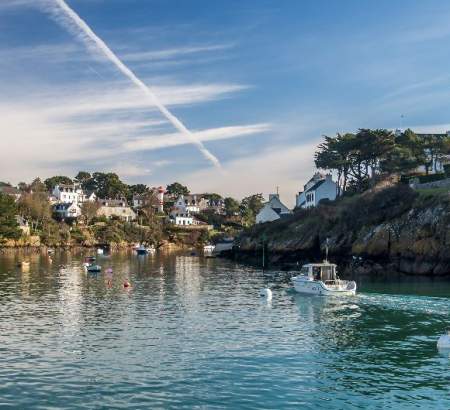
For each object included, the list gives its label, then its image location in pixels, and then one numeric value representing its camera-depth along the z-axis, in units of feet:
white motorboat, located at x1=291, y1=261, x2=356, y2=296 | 215.51
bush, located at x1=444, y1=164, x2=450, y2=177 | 355.77
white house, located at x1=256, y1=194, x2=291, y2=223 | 594.24
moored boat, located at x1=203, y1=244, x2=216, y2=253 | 634.84
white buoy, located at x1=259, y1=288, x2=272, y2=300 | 207.73
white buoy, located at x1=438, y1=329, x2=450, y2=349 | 122.31
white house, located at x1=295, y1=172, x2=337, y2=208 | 522.47
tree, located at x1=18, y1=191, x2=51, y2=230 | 644.27
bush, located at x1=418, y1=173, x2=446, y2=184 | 357.06
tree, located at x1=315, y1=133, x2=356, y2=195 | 458.91
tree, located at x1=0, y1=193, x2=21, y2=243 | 527.40
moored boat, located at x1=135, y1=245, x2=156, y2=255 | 566.48
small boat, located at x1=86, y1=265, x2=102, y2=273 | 328.70
